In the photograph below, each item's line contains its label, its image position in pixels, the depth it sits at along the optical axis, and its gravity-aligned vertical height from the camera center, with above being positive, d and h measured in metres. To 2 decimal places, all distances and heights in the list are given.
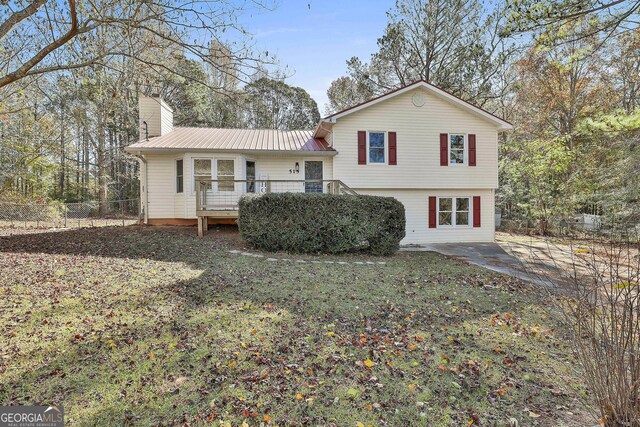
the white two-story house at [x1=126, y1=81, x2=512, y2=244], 12.58 +1.74
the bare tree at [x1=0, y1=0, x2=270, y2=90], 5.23 +3.11
